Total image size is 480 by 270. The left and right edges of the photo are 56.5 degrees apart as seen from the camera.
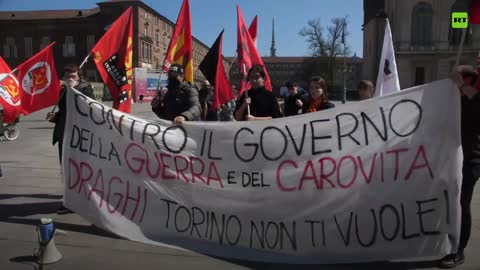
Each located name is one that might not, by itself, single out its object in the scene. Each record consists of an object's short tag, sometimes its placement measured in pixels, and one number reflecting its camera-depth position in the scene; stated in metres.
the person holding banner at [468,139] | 3.59
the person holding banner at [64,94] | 5.33
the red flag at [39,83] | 6.24
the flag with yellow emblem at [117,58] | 5.62
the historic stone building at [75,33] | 65.94
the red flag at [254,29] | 7.35
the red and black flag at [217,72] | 5.76
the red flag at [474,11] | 3.64
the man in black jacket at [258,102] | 4.98
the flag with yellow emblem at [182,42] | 5.59
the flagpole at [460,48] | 3.35
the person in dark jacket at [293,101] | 7.57
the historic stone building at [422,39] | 56.88
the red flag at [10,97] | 6.36
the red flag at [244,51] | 5.43
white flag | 6.36
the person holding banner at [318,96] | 5.25
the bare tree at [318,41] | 76.69
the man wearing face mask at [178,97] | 5.09
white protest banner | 3.60
